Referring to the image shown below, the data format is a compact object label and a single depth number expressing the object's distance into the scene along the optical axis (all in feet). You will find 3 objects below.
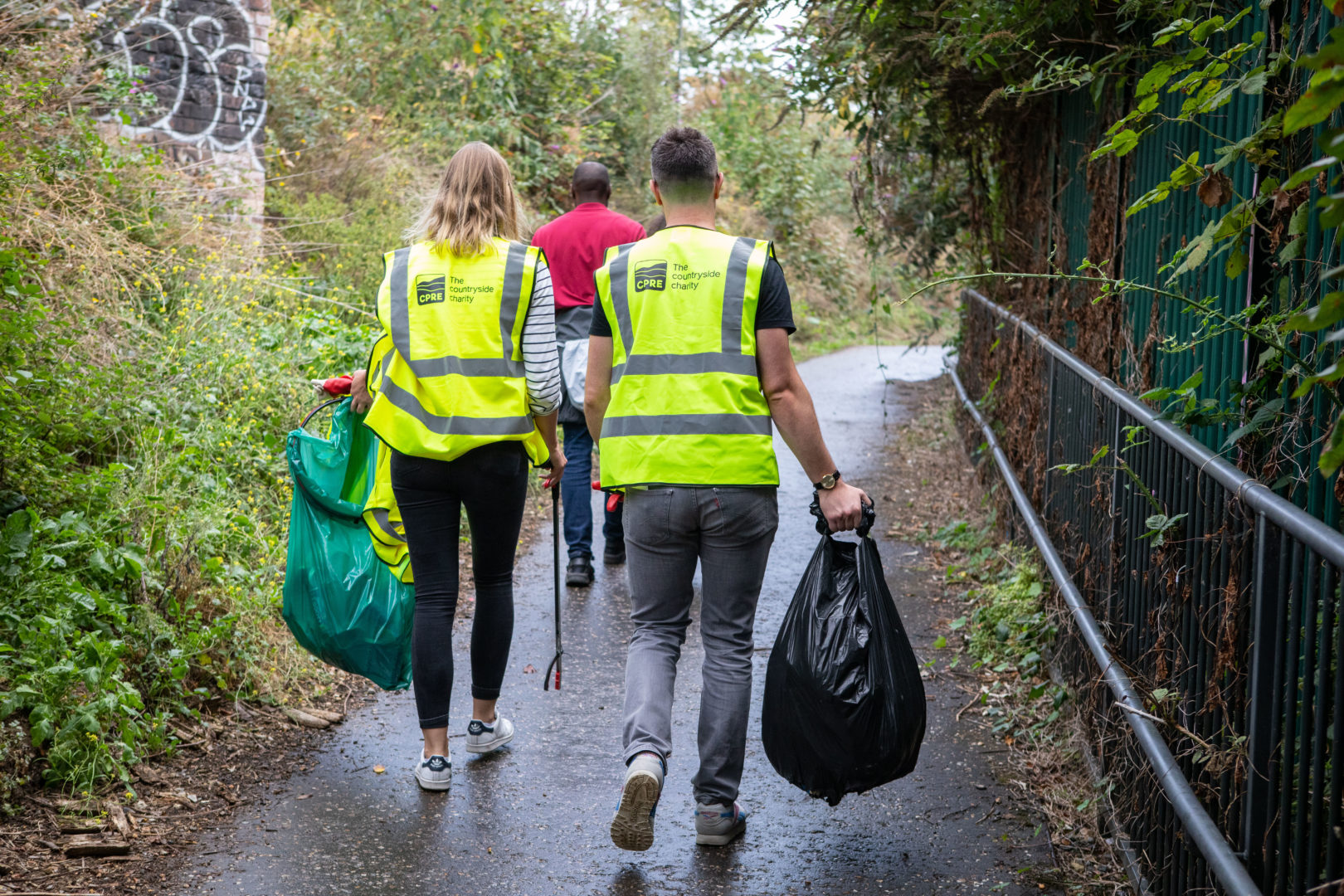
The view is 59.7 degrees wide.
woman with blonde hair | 12.18
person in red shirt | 19.79
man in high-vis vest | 10.80
